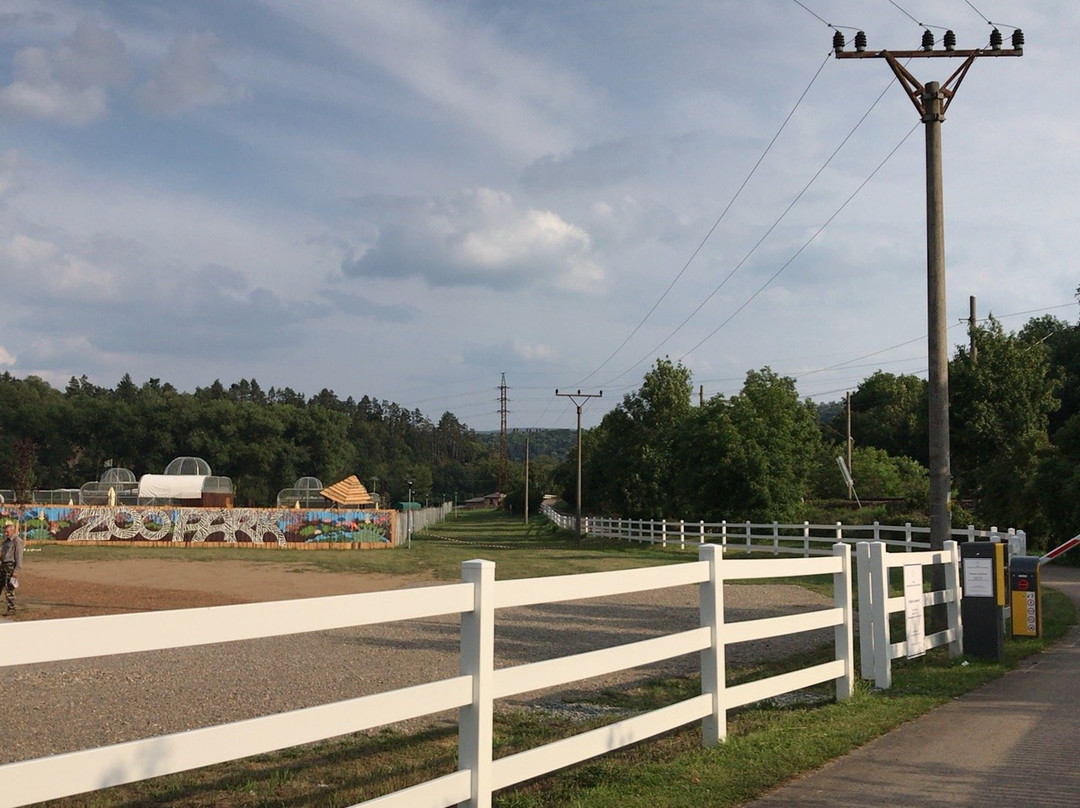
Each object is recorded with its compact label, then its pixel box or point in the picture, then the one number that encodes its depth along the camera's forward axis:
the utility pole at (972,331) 44.75
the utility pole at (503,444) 130.75
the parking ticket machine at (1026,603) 12.50
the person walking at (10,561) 19.25
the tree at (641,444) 64.62
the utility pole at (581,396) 56.88
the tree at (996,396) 44.50
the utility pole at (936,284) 14.05
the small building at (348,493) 62.66
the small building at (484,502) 187.43
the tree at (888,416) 76.69
